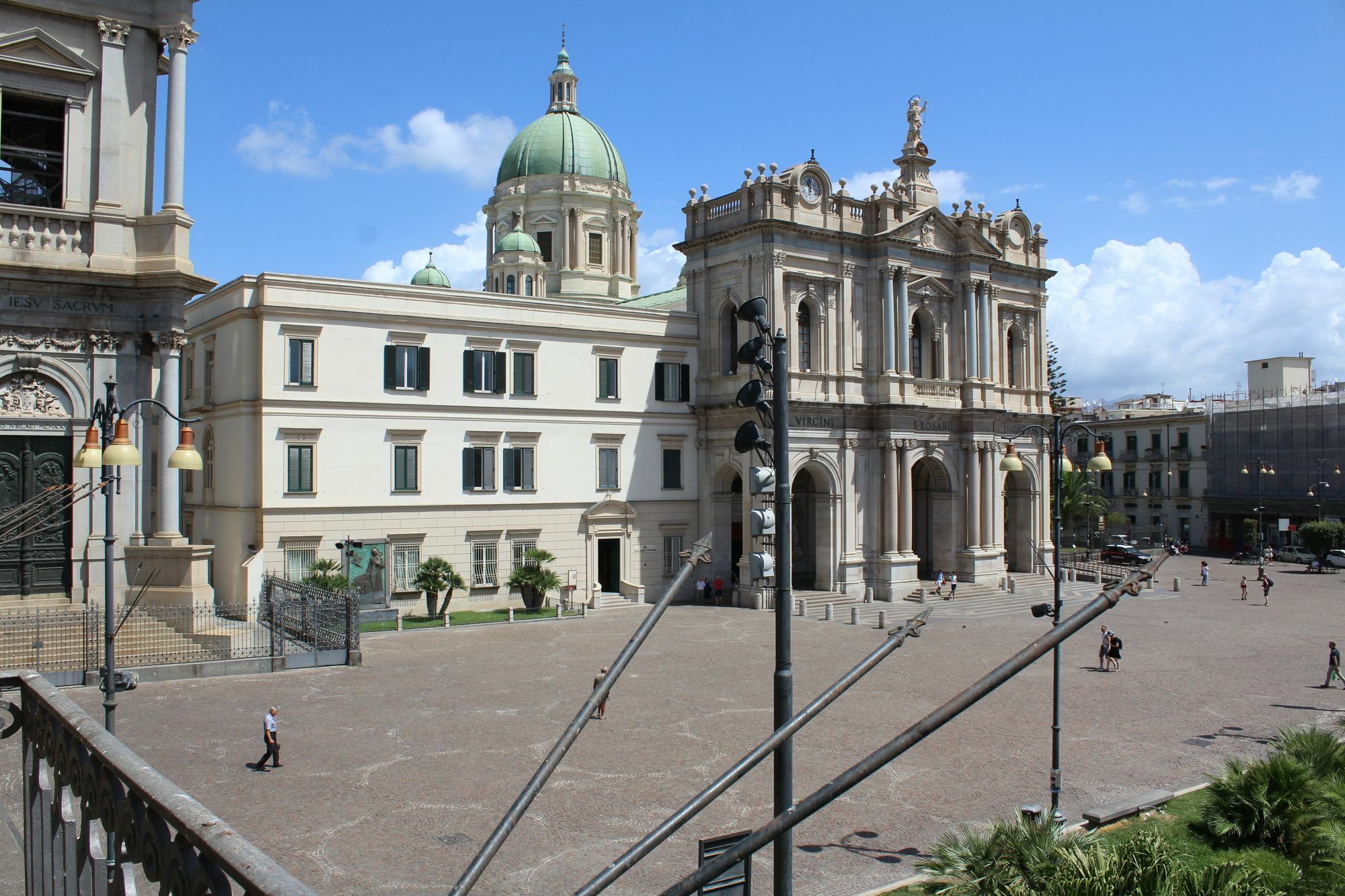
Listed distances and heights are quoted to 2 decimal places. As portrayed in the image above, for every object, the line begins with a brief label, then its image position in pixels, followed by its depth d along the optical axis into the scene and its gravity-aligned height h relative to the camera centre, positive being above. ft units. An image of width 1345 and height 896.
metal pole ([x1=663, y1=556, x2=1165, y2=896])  17.69 -4.61
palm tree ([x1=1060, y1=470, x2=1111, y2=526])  205.98 -2.32
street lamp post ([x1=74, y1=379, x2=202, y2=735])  47.57 +1.69
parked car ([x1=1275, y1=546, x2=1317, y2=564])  215.31 -14.42
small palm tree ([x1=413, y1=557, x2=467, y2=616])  122.11 -10.56
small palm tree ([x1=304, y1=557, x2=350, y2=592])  113.50 -9.52
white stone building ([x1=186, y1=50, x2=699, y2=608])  120.26 +7.85
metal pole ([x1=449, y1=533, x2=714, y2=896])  18.44 -5.44
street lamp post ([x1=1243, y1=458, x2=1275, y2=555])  228.43 +2.07
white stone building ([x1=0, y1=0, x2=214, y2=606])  73.67 +17.26
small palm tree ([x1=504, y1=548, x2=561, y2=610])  128.06 -11.09
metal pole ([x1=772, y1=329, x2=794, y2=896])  26.81 -3.24
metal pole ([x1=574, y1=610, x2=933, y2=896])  18.39 -5.90
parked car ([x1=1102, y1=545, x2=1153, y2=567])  207.51 -13.68
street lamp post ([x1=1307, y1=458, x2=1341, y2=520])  223.92 +0.96
